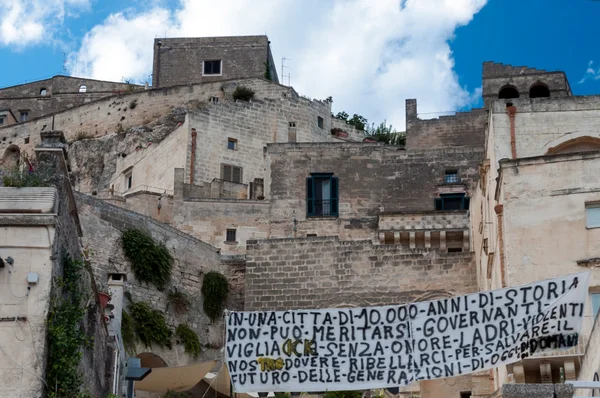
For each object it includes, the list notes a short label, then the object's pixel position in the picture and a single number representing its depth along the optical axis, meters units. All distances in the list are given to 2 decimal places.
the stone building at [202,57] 64.38
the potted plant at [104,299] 23.81
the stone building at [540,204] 25.64
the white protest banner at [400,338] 18.23
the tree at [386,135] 55.50
